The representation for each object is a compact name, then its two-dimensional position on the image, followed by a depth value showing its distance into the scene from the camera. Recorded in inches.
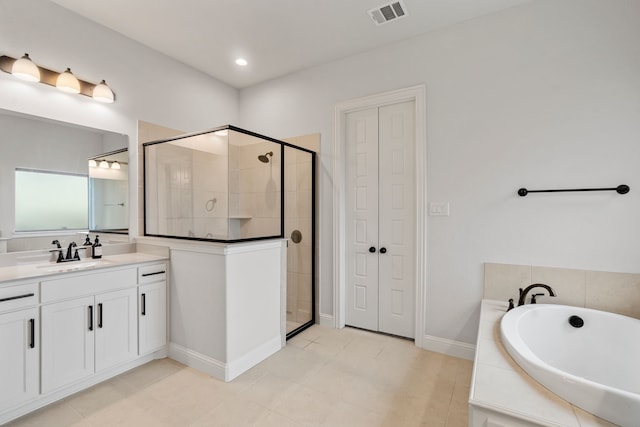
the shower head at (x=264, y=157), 112.7
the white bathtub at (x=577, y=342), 63.7
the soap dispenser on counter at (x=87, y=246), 98.1
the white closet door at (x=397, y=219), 112.7
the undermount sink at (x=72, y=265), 78.8
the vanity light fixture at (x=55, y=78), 80.8
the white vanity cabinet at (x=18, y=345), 67.2
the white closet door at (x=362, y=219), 120.5
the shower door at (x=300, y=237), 127.9
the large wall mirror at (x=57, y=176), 83.0
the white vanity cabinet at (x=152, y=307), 93.6
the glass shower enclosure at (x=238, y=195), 95.7
